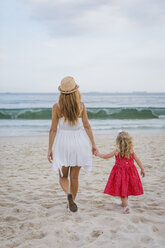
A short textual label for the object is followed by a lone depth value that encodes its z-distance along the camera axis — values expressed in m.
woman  2.87
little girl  3.18
